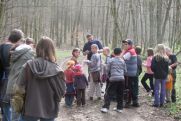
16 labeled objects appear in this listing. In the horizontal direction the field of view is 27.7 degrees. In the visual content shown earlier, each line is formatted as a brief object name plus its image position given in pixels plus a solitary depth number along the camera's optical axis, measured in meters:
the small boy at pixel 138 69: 10.74
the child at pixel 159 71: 10.62
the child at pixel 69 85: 10.45
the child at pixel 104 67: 11.34
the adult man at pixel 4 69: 6.93
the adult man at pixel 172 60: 11.01
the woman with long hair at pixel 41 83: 5.36
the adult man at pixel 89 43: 12.83
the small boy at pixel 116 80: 9.83
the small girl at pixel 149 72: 11.98
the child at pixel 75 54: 10.31
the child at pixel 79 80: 10.47
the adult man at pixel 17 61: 6.45
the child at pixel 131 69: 10.38
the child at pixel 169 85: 11.16
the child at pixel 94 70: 11.38
